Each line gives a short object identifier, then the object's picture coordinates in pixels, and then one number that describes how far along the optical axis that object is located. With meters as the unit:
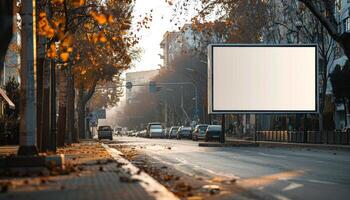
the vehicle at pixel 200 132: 64.88
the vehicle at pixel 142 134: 100.49
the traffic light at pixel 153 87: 76.88
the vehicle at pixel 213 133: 56.25
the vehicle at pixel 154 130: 89.44
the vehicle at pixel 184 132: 75.00
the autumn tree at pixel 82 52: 13.40
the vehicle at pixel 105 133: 76.12
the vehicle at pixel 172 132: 82.62
